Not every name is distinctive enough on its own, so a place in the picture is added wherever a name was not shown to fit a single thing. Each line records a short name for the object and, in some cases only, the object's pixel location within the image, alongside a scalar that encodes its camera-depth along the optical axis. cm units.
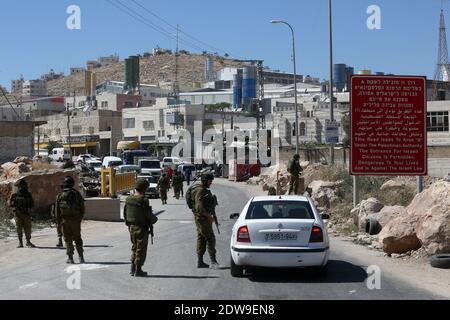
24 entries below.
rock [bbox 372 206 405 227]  1834
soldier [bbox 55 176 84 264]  1312
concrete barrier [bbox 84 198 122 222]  2392
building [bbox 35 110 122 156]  9969
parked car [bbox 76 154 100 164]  6456
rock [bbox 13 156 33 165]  3231
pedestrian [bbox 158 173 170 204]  3241
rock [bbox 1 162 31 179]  2722
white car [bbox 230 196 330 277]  1120
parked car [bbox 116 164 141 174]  4692
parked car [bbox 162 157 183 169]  6363
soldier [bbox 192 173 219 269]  1243
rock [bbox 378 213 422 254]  1459
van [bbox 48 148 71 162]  7486
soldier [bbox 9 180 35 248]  1630
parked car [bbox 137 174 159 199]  3811
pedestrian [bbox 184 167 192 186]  5192
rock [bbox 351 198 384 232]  1923
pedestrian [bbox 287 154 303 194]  2738
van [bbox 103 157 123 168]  5994
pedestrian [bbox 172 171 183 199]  3684
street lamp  4541
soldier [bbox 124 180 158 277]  1141
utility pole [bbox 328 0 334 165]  3334
